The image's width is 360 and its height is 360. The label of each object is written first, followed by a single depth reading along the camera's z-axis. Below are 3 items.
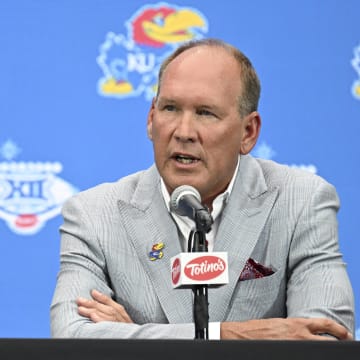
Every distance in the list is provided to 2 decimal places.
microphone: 5.02
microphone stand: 4.95
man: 6.42
